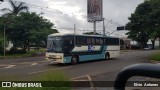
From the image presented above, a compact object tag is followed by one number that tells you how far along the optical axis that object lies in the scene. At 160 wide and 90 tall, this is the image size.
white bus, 22.41
